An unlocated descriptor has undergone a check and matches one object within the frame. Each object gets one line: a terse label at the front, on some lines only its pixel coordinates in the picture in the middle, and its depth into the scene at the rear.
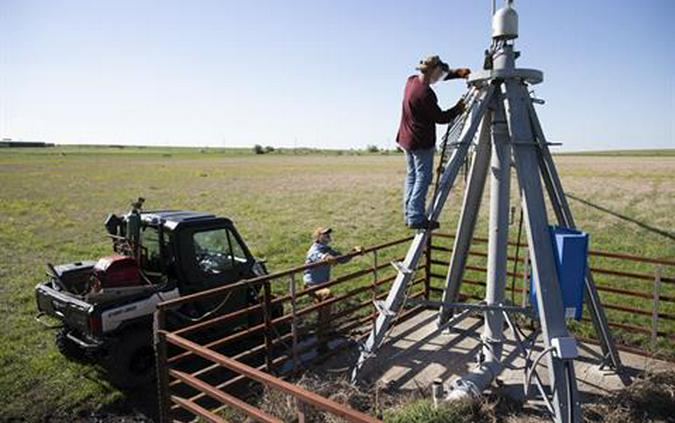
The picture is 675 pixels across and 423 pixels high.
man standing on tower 5.06
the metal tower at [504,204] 4.68
